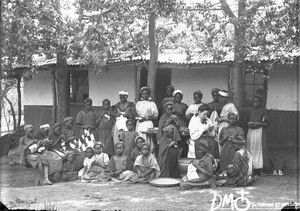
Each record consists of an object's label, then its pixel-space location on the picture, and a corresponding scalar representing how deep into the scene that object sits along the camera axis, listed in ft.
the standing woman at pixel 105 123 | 32.78
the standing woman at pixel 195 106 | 29.45
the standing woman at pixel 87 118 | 32.89
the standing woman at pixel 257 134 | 28.43
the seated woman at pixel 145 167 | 27.35
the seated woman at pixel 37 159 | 28.40
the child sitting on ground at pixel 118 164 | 28.50
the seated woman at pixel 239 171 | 25.29
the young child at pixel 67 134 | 30.81
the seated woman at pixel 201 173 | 24.95
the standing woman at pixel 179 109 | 30.07
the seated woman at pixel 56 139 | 30.12
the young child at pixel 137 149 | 28.29
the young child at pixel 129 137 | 29.76
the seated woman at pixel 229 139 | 26.73
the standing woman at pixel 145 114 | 30.35
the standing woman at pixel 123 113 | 31.24
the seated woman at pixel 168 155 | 27.50
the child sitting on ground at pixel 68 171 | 29.35
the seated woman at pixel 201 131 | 27.78
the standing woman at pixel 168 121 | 28.35
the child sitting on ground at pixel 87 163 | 28.81
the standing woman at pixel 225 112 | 28.19
